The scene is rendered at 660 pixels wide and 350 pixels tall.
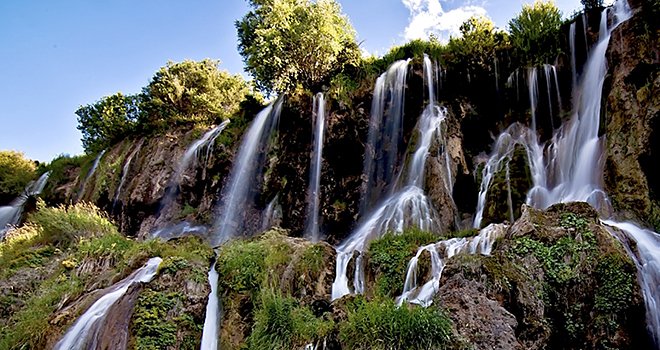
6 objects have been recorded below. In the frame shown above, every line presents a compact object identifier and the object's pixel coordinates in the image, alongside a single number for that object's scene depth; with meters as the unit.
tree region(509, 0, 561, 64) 13.24
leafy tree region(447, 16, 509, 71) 14.24
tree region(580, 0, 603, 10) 12.66
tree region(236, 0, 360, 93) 17.42
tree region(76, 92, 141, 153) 24.84
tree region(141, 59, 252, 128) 23.11
